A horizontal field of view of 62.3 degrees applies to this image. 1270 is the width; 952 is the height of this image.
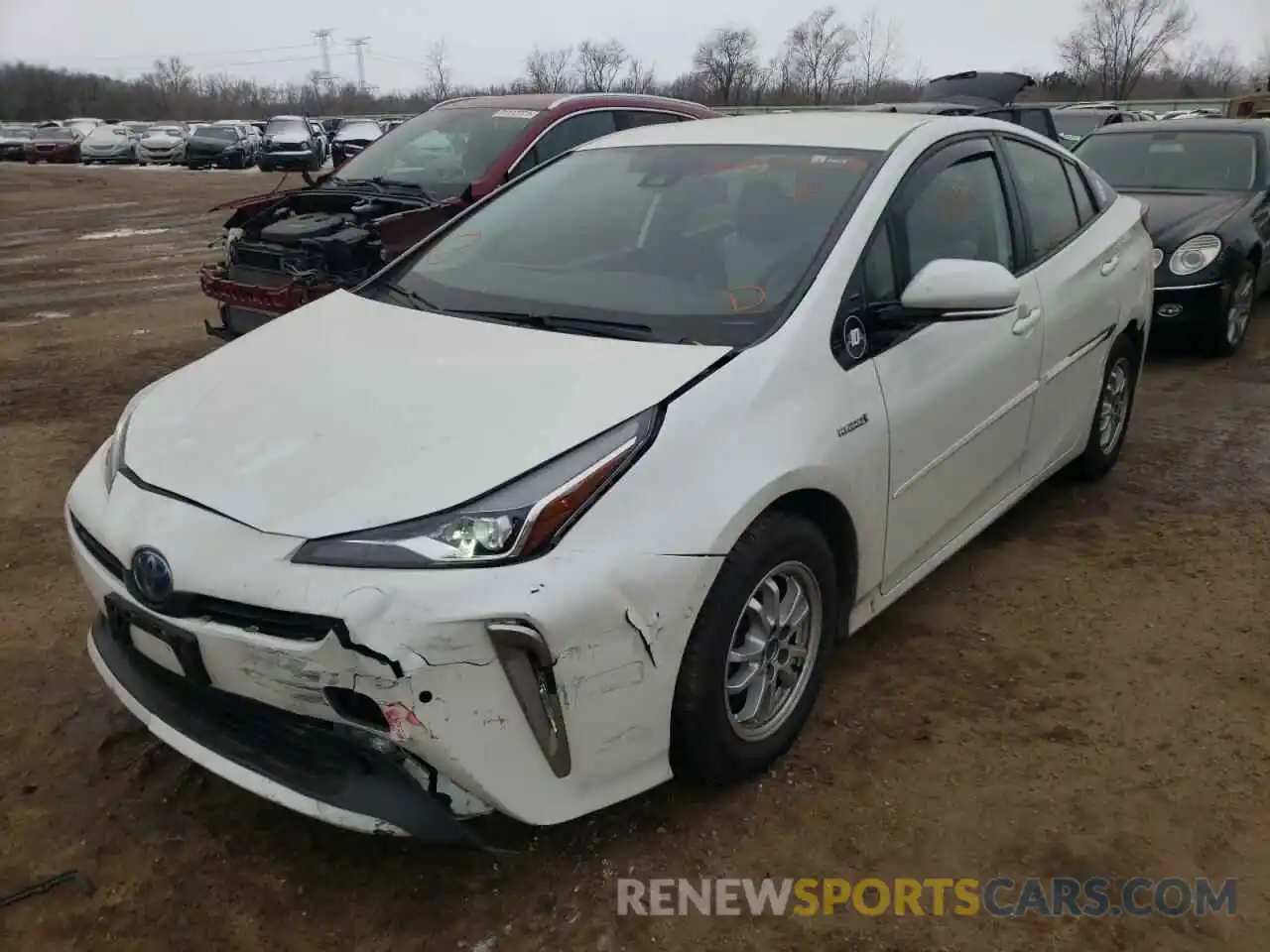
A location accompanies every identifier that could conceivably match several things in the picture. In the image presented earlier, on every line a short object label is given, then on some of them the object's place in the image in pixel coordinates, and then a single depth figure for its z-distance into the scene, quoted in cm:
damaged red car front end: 591
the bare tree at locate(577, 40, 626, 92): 8138
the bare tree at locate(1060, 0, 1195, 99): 5738
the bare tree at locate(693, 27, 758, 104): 6606
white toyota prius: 208
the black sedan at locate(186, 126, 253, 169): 3033
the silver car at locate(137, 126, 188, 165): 3328
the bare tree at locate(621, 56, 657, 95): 6993
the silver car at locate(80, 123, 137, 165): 3406
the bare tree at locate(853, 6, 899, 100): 6259
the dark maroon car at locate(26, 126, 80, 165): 3384
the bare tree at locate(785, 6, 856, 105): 6644
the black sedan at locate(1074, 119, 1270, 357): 666
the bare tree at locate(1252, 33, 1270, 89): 5008
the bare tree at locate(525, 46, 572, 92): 7619
